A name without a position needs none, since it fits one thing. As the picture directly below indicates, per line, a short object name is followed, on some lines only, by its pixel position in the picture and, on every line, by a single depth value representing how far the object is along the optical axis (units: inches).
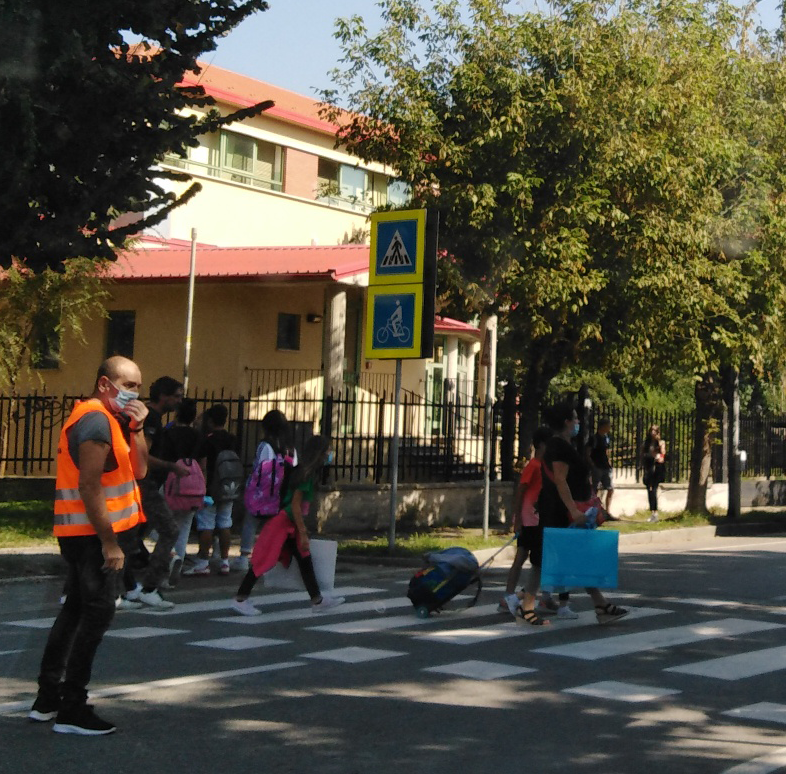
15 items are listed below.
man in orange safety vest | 250.1
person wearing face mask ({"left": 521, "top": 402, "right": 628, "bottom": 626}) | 408.2
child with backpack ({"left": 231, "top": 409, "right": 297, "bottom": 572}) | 466.3
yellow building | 943.7
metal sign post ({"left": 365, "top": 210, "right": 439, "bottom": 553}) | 624.4
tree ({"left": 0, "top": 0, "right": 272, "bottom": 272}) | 418.0
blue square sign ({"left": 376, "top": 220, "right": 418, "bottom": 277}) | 627.5
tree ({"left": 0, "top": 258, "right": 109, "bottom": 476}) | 976.9
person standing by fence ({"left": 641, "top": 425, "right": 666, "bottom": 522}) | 949.2
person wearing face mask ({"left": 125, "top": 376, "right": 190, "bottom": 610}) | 440.5
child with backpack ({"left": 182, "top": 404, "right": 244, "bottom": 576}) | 539.5
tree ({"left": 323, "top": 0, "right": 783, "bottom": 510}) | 703.1
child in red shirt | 421.4
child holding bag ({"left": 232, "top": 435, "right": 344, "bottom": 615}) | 420.8
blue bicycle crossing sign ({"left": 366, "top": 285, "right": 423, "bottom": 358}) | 626.8
